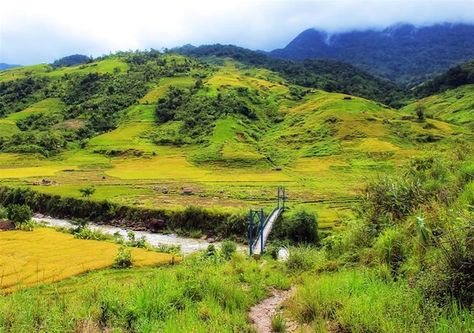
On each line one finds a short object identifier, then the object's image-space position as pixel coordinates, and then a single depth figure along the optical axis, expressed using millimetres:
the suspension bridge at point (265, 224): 43453
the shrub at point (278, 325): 11883
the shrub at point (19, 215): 54656
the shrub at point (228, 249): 35353
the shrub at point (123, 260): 35875
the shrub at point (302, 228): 48216
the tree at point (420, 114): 135075
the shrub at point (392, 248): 13961
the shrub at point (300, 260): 19403
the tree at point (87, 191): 69250
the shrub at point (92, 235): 50031
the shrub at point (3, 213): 60106
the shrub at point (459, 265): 10305
